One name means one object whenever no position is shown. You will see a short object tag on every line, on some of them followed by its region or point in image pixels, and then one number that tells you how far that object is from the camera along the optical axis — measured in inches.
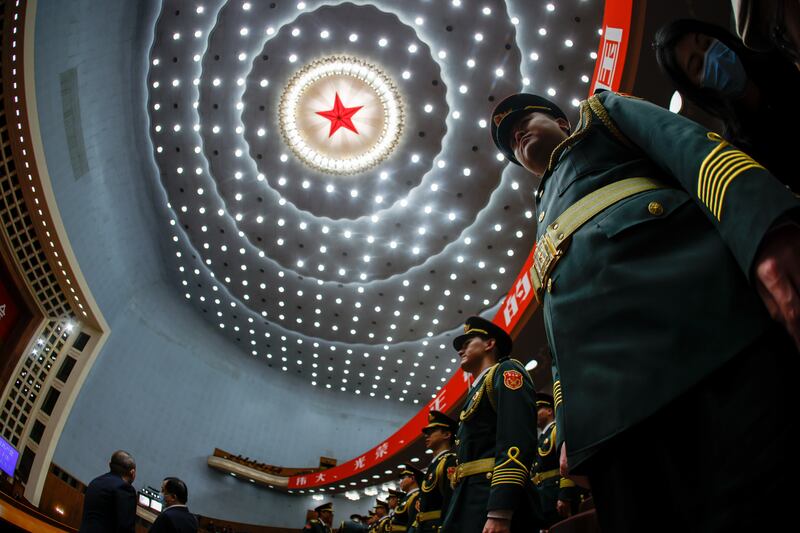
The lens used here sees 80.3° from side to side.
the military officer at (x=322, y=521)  338.6
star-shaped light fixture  401.7
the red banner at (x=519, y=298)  167.0
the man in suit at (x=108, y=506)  141.4
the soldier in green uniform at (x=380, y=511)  298.4
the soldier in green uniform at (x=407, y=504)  189.2
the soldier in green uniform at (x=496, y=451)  63.7
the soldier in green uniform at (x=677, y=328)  25.0
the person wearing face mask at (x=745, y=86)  40.1
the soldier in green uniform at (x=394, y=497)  259.2
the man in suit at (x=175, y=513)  153.3
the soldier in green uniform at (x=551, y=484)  104.0
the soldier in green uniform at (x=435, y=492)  120.1
